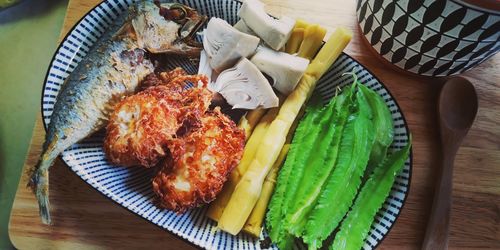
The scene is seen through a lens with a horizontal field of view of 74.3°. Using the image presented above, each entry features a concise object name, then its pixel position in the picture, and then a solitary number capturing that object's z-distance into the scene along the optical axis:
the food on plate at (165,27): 0.24
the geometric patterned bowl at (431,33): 0.21
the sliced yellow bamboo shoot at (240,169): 0.23
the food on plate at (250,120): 0.24
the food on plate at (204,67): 0.25
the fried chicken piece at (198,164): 0.21
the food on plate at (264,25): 0.24
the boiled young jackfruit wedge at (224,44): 0.24
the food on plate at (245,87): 0.24
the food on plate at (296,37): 0.26
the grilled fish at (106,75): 0.22
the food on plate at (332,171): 0.22
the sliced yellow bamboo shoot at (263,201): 0.23
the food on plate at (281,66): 0.24
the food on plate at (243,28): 0.25
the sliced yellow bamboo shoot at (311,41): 0.25
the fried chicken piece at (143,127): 0.22
